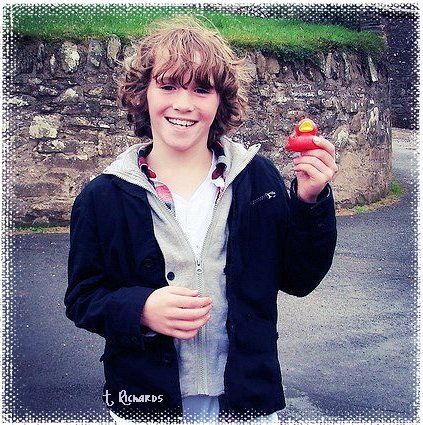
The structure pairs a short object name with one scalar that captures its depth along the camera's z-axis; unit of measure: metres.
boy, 1.70
